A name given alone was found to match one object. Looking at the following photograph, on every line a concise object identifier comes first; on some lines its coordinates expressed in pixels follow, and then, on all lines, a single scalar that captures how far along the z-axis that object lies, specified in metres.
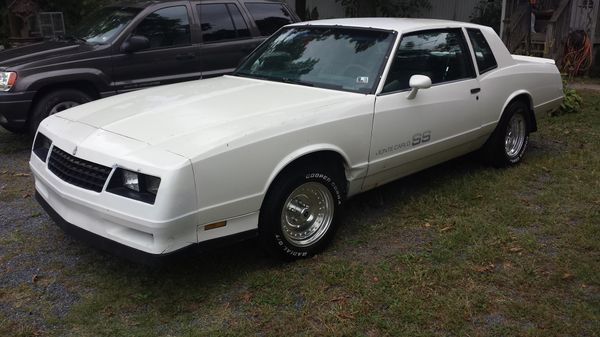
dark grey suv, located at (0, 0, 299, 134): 6.39
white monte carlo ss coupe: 3.30
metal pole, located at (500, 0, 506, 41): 12.07
